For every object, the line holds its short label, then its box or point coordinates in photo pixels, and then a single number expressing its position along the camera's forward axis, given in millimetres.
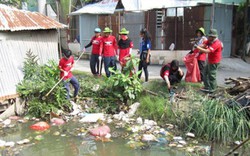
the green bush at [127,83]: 6387
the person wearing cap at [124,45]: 7629
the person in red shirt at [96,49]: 8008
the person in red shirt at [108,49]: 7742
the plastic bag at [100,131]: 5316
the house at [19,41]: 6535
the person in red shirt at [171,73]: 6367
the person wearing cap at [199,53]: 6833
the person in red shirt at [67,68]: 6348
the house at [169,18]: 10920
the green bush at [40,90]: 6285
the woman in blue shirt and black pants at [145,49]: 7438
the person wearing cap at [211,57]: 6176
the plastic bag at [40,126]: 5692
